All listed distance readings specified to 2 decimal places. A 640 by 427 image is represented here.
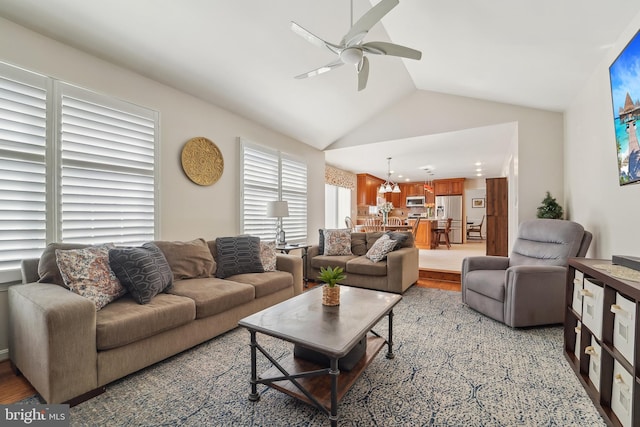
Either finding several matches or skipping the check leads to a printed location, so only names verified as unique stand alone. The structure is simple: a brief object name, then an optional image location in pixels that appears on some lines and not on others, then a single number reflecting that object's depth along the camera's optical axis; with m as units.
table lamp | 3.97
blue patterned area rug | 1.50
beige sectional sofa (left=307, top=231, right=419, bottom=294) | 3.78
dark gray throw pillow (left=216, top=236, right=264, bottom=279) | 3.07
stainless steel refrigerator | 10.07
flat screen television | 1.87
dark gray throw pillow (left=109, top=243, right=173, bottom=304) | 2.12
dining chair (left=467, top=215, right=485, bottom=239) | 10.46
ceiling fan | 1.82
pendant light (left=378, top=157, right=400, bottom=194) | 7.70
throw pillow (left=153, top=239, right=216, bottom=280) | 2.77
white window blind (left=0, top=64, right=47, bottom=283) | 2.05
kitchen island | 8.35
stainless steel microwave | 10.55
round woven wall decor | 3.30
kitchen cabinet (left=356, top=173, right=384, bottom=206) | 8.58
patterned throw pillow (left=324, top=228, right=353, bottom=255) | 4.52
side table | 4.01
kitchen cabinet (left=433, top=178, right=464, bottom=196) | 9.96
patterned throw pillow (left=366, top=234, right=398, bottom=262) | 3.99
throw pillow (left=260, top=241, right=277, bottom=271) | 3.31
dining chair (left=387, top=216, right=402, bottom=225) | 9.57
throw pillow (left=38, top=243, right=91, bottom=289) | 2.01
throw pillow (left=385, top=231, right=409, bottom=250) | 4.17
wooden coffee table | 1.42
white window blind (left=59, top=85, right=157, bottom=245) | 2.39
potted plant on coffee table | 1.92
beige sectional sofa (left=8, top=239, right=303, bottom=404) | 1.55
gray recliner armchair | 2.60
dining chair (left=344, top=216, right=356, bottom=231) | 7.19
